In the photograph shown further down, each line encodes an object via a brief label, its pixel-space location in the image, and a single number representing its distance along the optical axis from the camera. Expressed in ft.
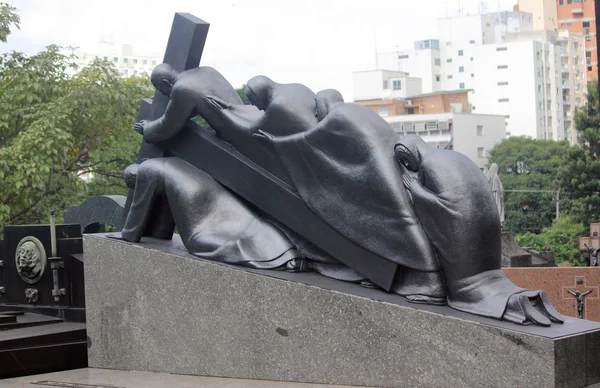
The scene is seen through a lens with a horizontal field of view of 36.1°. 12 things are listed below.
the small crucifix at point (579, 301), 34.14
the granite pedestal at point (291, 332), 19.26
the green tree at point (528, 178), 183.42
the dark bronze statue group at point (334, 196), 20.90
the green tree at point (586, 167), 108.17
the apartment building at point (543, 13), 340.59
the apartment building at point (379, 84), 307.17
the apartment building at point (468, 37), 333.42
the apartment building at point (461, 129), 251.19
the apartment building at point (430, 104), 277.23
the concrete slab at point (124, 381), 22.50
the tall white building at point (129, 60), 417.08
